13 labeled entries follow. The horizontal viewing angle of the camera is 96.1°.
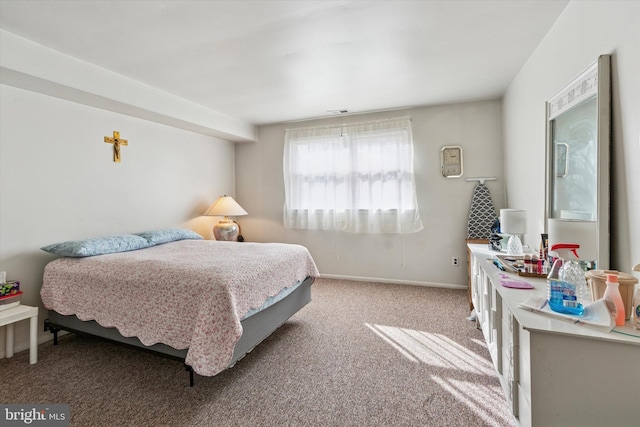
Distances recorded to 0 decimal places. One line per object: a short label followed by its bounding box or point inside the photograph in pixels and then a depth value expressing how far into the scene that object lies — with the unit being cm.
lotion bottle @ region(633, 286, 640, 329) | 107
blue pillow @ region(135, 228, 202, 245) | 312
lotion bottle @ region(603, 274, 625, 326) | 110
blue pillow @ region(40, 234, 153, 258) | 242
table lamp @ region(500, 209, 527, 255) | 226
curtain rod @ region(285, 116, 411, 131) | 401
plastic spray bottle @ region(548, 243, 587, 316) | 120
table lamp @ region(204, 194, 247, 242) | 423
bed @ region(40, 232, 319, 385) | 178
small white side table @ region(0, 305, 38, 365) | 210
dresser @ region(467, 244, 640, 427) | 102
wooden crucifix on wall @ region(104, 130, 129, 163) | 318
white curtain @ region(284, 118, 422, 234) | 401
